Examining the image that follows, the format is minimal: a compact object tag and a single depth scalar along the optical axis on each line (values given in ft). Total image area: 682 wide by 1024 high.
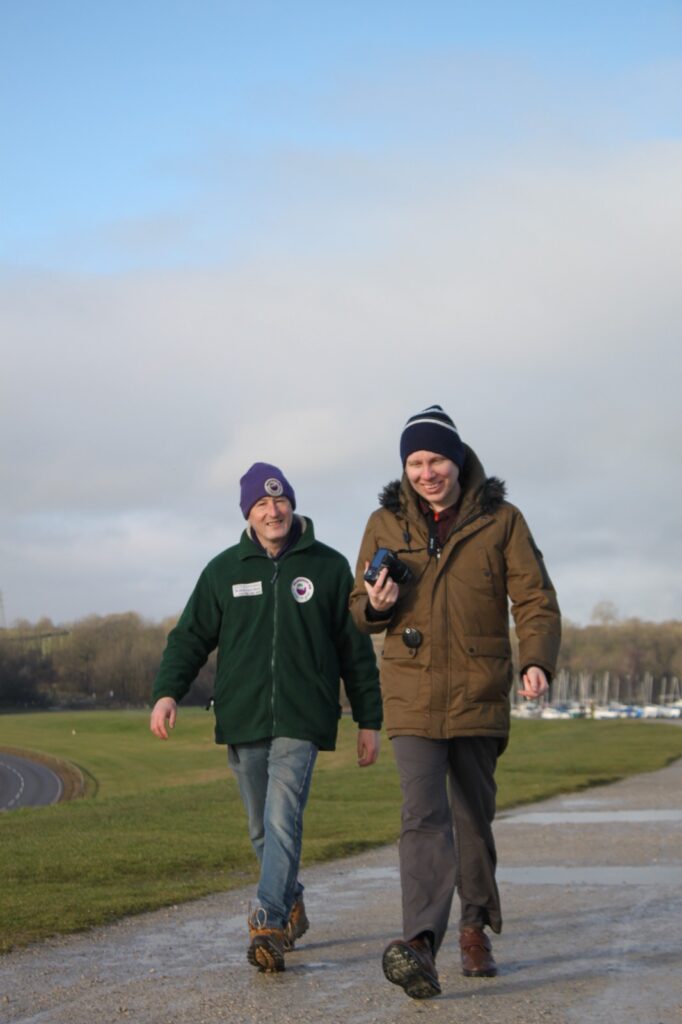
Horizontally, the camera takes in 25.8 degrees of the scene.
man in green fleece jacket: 23.98
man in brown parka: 20.94
